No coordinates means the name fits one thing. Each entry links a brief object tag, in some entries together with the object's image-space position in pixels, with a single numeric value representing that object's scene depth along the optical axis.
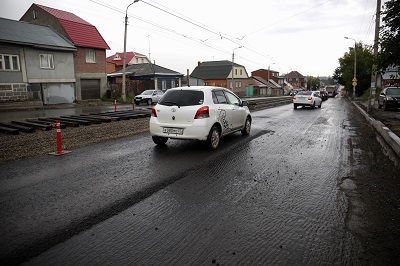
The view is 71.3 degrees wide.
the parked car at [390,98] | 20.28
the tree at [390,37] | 9.85
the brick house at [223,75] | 64.75
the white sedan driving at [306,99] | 23.50
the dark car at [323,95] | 40.59
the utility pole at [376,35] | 18.02
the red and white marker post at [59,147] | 7.27
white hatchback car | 7.27
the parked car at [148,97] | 29.34
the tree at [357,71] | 49.91
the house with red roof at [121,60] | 61.75
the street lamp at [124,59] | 26.72
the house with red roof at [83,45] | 31.31
